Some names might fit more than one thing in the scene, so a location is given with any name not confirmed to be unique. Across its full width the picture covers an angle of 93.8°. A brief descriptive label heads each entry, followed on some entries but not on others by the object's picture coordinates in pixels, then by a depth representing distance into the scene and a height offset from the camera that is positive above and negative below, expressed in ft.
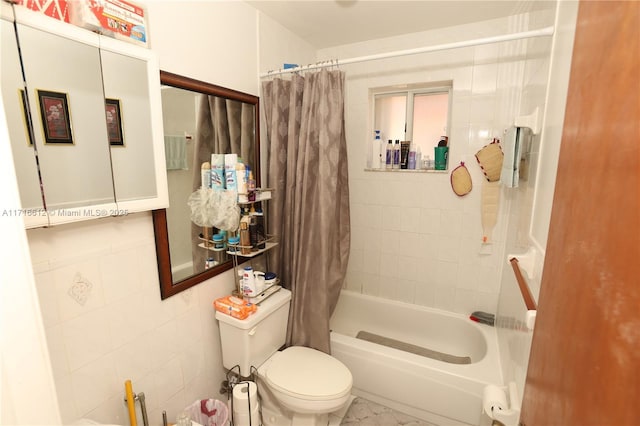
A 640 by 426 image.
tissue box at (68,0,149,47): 3.15 +1.61
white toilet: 4.87 -3.65
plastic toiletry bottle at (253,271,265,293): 5.49 -2.15
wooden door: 1.20 -0.38
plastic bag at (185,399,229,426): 4.96 -4.12
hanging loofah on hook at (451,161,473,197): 6.95 -0.41
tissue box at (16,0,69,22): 2.84 +1.51
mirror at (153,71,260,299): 4.41 +0.19
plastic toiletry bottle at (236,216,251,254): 5.37 -1.35
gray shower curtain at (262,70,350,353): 5.59 -0.59
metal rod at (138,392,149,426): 4.03 -3.26
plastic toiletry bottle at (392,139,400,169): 7.75 +0.20
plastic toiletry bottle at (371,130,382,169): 7.91 +0.32
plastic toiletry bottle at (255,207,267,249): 5.65 -1.24
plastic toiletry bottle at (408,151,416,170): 7.57 +0.07
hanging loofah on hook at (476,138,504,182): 6.46 +0.07
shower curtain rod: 4.12 +1.84
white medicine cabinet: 2.88 +0.47
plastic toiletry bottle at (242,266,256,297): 5.35 -2.11
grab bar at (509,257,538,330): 3.08 -1.53
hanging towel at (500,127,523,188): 4.71 +0.13
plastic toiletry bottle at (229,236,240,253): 5.33 -1.41
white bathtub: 5.38 -4.09
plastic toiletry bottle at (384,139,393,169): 7.80 +0.18
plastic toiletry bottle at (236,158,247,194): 5.10 -0.25
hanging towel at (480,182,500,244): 6.74 -0.97
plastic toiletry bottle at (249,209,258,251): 5.49 -1.24
